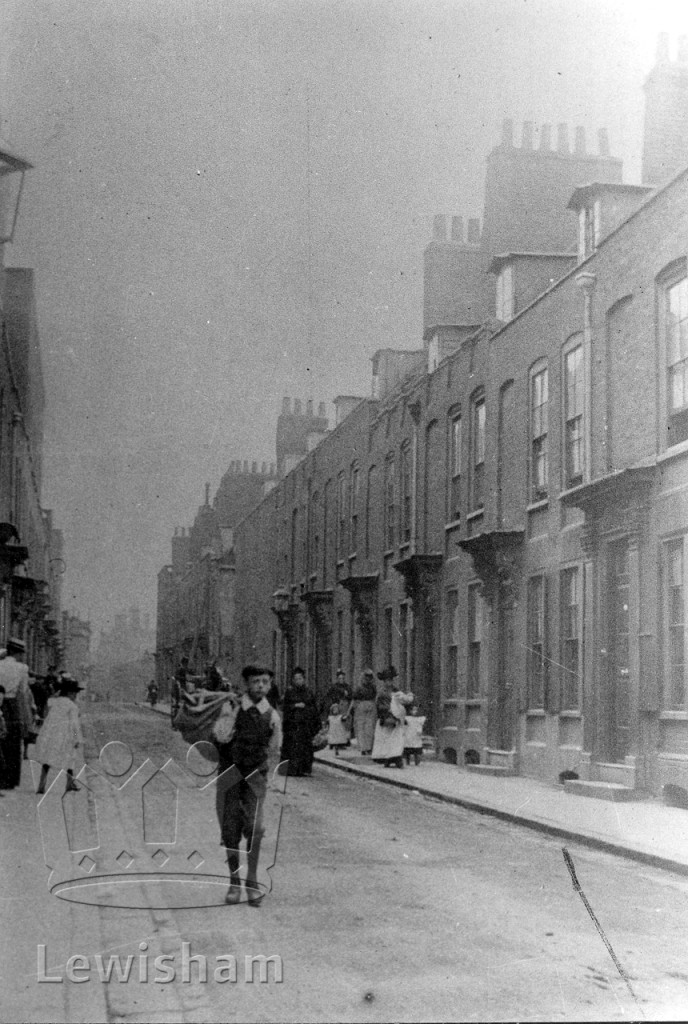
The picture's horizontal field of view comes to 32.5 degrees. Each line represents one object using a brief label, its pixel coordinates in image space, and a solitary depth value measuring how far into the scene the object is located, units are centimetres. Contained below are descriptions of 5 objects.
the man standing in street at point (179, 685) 791
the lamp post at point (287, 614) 955
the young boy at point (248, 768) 752
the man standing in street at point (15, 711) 1071
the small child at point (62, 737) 875
